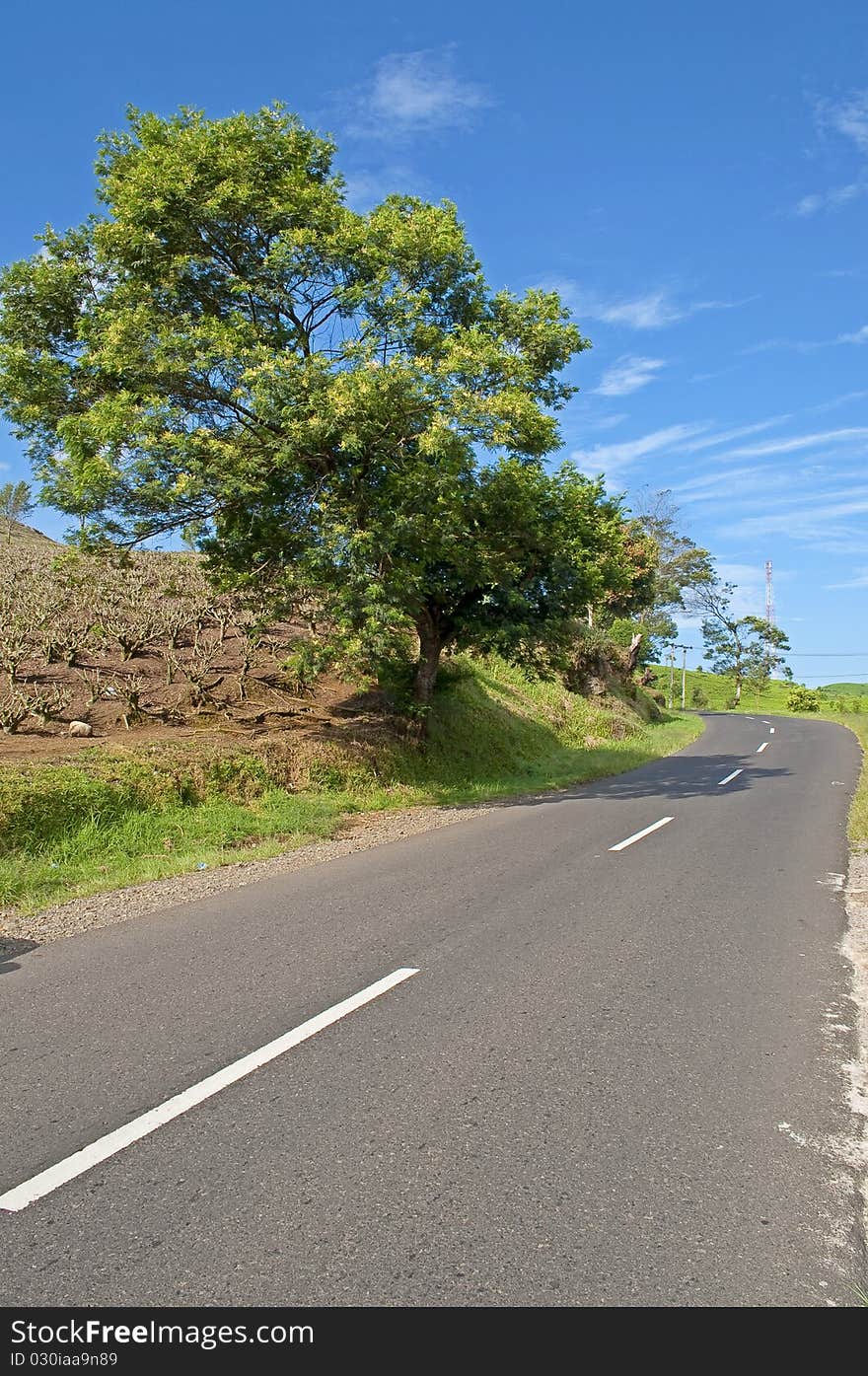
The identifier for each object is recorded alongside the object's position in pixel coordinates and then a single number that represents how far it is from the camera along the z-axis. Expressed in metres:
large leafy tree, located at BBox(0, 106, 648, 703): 11.34
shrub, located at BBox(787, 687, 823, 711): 62.69
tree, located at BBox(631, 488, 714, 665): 51.22
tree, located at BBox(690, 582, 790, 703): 74.06
